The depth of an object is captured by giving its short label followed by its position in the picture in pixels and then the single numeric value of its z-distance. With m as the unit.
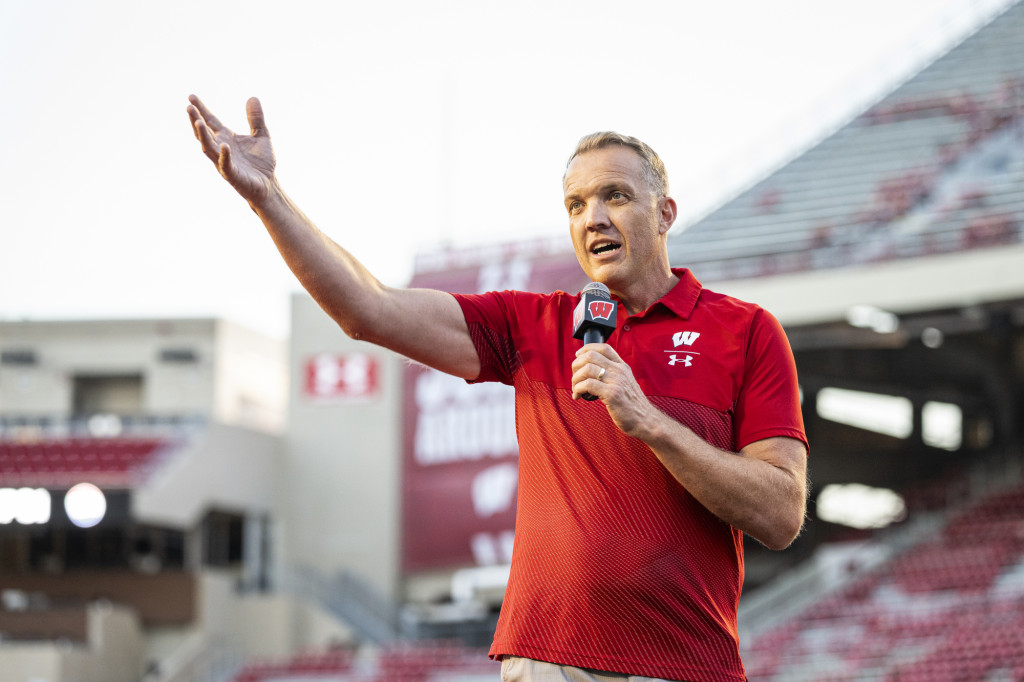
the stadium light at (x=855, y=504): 21.44
